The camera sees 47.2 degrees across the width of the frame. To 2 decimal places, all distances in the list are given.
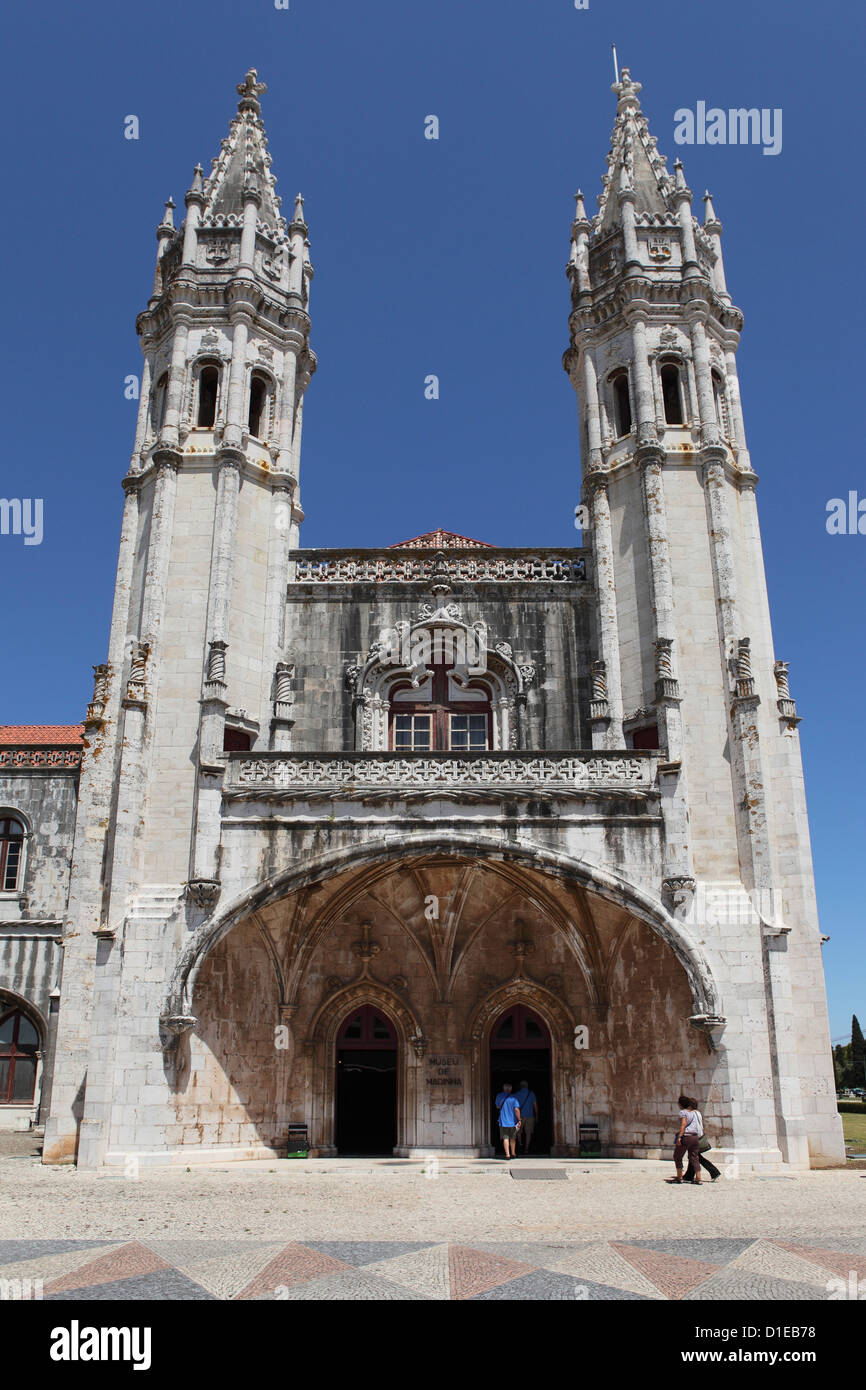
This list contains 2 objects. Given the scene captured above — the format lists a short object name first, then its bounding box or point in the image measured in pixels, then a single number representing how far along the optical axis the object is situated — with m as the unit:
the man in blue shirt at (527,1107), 19.17
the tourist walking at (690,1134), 13.84
